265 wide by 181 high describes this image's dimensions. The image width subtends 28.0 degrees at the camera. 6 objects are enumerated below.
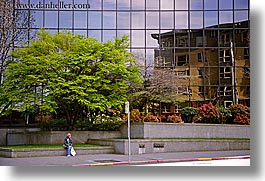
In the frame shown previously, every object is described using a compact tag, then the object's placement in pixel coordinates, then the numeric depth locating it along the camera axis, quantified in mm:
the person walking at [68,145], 23916
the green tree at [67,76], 26156
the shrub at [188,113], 31125
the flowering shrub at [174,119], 29734
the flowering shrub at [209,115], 29719
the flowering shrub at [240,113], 29016
